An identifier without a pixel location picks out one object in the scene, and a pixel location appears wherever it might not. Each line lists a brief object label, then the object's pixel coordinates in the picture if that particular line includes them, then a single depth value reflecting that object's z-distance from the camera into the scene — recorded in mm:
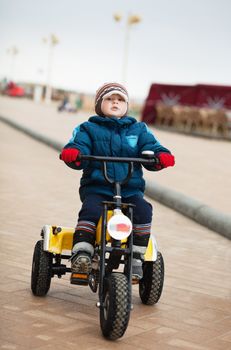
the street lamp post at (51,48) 90000
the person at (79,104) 63522
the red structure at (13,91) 85625
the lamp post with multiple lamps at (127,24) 47562
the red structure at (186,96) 30578
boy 4406
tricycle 3994
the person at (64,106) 51406
